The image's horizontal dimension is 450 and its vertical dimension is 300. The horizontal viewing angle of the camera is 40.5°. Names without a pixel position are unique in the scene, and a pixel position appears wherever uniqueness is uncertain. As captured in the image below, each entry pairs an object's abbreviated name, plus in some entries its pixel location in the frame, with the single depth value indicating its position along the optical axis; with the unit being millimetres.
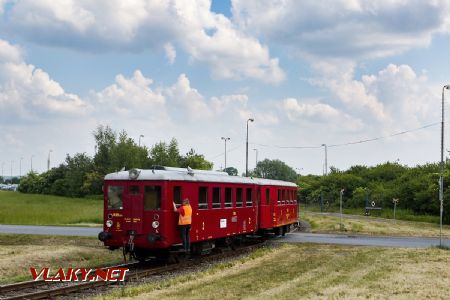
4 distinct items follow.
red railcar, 18031
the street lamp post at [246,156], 57684
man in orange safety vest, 18172
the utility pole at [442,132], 33688
